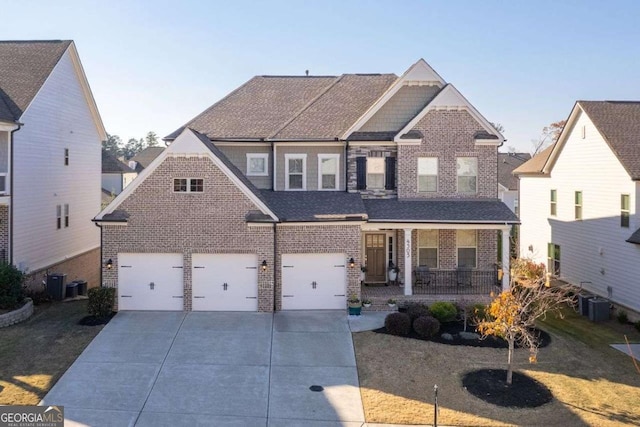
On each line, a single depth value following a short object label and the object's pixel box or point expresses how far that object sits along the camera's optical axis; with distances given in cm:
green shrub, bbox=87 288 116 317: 1627
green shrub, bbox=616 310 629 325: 1772
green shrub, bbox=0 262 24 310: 1608
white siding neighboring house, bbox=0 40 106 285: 1886
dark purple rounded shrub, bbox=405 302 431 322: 1592
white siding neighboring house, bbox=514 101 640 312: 1812
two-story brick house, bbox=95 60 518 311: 1722
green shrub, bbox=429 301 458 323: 1625
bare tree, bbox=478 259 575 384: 1198
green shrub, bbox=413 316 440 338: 1512
